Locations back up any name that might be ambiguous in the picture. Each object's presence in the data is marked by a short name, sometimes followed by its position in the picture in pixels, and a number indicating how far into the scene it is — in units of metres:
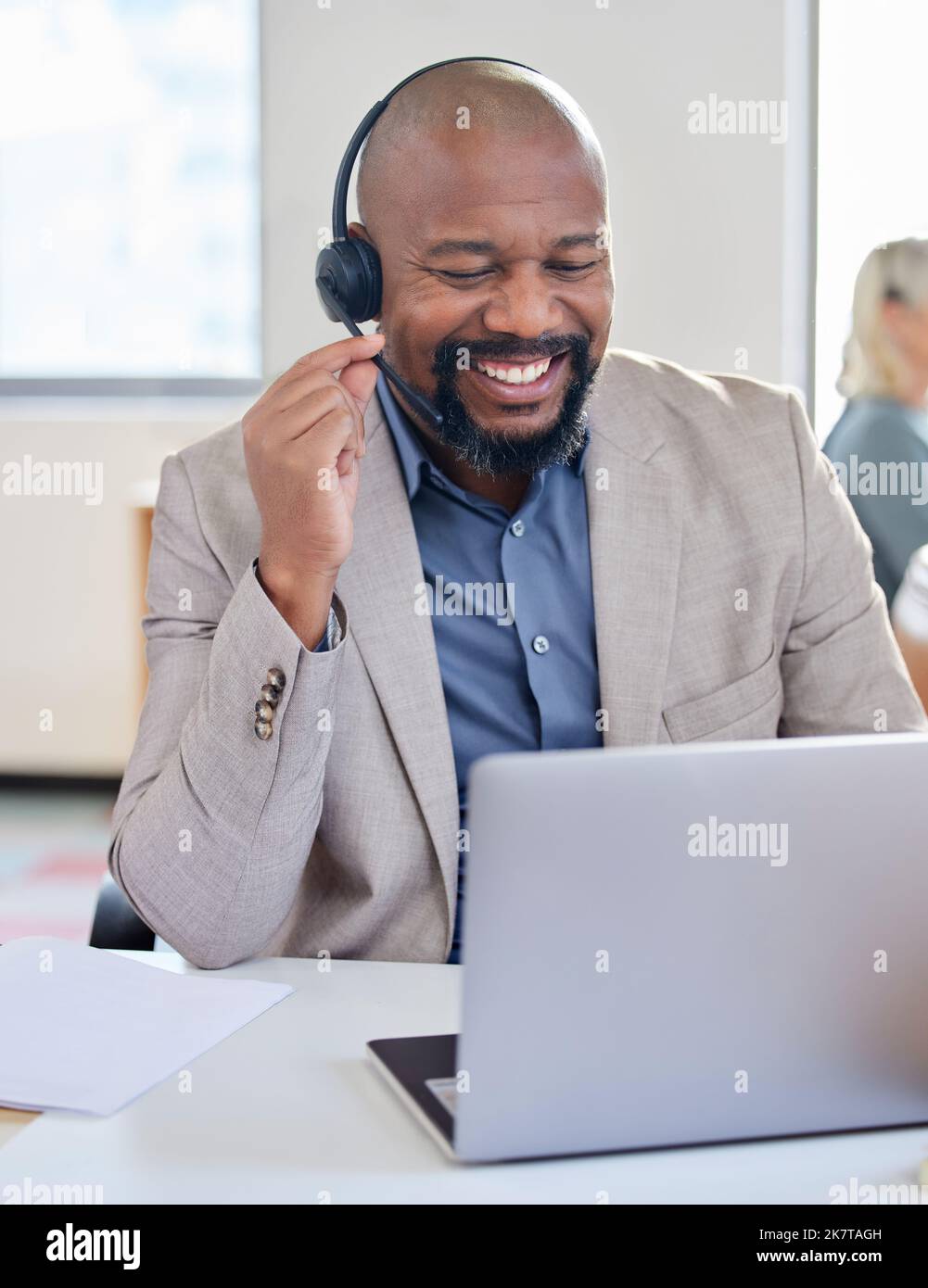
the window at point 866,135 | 3.60
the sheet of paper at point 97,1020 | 0.90
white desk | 0.76
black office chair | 1.26
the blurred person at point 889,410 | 2.94
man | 1.23
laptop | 0.71
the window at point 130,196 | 3.85
